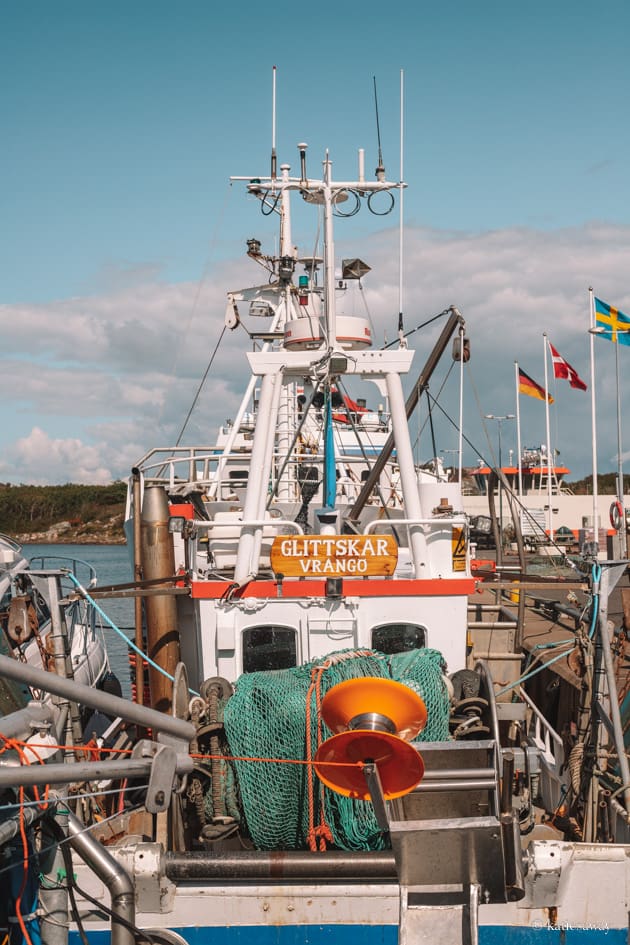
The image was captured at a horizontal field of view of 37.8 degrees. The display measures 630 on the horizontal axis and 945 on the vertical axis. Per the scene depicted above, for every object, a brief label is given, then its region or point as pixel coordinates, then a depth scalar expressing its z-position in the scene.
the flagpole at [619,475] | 20.30
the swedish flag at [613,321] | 22.55
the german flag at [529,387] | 32.66
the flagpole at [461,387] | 11.74
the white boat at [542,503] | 45.21
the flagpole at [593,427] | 23.69
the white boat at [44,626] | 9.24
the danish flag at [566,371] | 29.45
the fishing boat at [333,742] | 5.72
